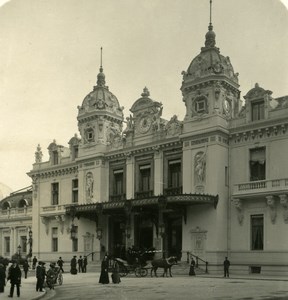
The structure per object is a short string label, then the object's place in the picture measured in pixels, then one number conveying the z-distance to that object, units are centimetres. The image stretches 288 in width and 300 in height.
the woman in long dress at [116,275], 2486
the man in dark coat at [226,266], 2950
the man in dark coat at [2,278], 2102
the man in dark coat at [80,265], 3562
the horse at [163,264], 2881
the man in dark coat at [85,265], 3550
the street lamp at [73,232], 3992
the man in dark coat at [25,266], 3115
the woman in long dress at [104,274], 2483
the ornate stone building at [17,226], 5172
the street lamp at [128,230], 3628
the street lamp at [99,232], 3794
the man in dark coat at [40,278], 2194
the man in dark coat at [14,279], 1953
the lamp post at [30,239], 4844
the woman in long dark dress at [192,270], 2988
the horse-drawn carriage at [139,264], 2895
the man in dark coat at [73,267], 3288
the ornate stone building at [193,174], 3156
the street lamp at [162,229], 3262
